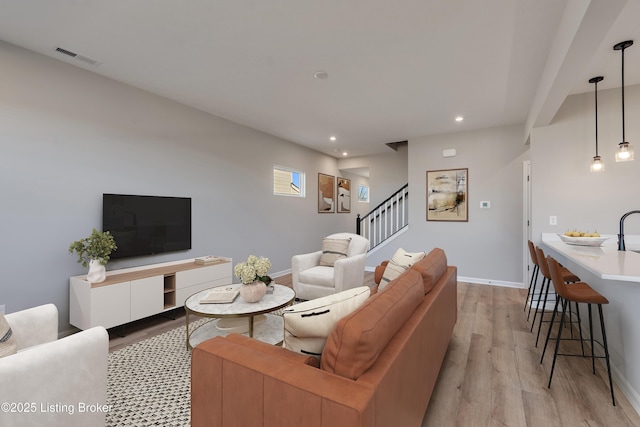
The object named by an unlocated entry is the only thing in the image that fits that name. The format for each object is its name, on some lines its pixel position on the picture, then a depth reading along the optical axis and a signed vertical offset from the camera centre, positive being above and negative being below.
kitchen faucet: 2.68 -0.25
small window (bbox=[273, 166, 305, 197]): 5.60 +0.68
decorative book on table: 2.54 -0.75
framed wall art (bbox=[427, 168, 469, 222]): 5.15 +0.37
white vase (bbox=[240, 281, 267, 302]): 2.53 -0.68
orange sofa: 0.89 -0.56
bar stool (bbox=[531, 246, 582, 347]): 2.71 -0.55
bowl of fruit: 2.76 -0.23
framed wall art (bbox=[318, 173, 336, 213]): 6.76 +0.53
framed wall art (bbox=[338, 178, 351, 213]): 7.56 +0.53
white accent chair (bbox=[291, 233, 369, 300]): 3.63 -0.78
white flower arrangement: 2.54 -0.50
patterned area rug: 1.74 -1.22
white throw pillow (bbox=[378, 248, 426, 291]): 2.46 -0.44
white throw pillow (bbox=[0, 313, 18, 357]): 1.33 -0.60
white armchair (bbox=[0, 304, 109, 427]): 1.14 -0.74
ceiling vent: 2.61 +1.50
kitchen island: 1.85 -0.68
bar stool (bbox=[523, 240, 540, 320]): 3.28 -0.57
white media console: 2.69 -0.82
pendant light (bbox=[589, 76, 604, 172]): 3.06 +0.58
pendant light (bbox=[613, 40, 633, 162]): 2.47 +0.60
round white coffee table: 2.34 -0.82
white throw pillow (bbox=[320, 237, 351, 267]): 4.11 -0.52
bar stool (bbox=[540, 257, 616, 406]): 2.05 -0.58
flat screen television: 3.18 -0.10
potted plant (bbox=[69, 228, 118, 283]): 2.77 -0.36
